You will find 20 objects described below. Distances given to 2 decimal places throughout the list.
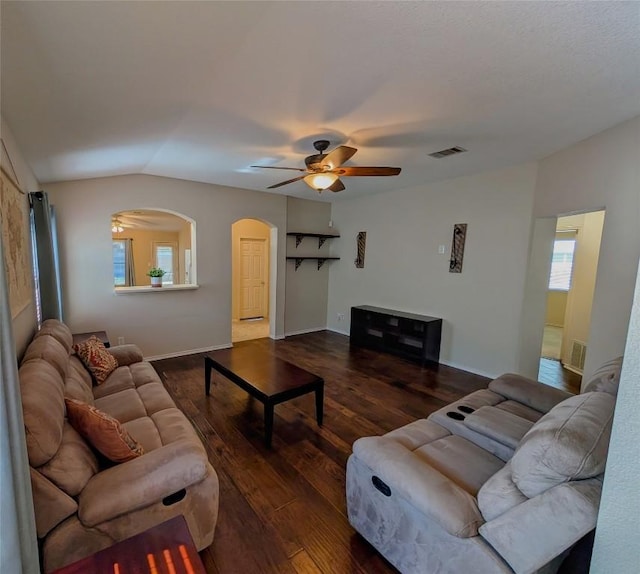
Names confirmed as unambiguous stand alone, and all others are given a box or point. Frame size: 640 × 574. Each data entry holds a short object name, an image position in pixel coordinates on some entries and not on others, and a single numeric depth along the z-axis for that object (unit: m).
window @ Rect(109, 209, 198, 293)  8.52
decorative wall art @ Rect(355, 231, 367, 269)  5.70
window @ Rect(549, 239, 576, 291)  6.40
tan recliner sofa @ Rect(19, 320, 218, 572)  1.26
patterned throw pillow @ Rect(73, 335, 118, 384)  2.71
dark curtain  2.96
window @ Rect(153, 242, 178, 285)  9.22
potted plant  4.43
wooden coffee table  2.54
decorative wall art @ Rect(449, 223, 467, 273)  4.33
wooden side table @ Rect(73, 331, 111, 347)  3.44
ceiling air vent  3.17
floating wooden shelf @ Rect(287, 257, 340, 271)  5.84
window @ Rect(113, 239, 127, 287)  8.64
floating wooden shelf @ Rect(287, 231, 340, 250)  5.74
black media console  4.52
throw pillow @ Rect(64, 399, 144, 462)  1.54
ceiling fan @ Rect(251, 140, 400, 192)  2.72
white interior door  7.22
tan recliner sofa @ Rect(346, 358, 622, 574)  1.09
